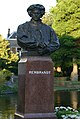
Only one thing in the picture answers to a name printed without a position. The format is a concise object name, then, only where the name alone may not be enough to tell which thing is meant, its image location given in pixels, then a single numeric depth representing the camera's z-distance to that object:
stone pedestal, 7.49
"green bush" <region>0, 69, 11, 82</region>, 22.31
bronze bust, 7.79
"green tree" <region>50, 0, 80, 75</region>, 29.74
